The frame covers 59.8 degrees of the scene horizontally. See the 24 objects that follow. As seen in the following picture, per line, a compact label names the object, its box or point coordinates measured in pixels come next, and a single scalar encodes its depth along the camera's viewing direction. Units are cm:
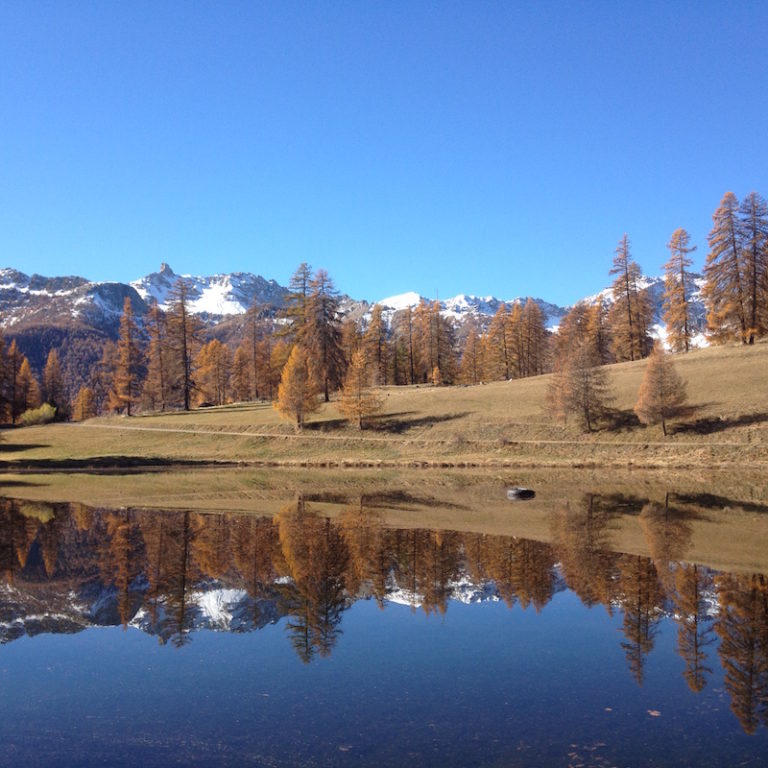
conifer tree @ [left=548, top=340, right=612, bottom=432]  5603
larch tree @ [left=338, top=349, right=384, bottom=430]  6475
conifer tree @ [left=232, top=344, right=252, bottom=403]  10119
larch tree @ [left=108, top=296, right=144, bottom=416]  8412
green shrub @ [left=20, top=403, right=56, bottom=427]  8394
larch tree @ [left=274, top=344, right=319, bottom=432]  6394
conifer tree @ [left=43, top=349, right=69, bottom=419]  10244
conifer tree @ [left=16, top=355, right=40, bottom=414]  9356
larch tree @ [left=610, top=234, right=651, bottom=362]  7806
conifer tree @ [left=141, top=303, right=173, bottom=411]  8300
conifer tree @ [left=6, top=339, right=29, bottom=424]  8725
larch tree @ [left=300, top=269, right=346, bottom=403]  7144
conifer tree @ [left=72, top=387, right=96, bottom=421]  10614
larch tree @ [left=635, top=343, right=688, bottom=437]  5238
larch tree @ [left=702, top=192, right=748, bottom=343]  6369
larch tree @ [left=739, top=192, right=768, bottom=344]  6288
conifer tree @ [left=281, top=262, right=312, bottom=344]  7275
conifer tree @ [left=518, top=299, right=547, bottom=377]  9169
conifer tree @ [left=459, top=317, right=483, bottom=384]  10025
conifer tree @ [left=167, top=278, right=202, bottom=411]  8156
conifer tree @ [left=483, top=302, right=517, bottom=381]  8912
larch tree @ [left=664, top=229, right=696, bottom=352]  7150
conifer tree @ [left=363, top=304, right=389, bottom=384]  9281
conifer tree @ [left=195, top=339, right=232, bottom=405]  9819
